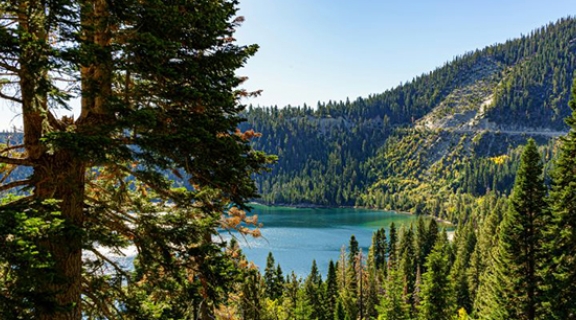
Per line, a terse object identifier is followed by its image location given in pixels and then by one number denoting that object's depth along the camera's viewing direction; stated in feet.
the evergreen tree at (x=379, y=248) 261.03
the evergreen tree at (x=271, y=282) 185.78
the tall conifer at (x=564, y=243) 61.67
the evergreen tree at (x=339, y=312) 145.03
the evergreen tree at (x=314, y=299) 154.92
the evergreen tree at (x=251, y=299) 55.66
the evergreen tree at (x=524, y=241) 66.39
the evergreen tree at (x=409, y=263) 174.11
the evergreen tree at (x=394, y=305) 128.77
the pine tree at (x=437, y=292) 100.73
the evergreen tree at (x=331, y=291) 167.63
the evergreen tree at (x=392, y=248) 245.73
